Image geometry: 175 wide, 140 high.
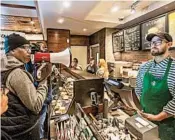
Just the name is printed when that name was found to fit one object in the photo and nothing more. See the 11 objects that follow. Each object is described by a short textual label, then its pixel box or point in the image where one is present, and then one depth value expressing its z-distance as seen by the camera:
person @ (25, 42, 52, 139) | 0.87
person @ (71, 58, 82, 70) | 3.76
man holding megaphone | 0.68
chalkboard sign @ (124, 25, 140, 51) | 3.15
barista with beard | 0.97
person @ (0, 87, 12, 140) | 0.42
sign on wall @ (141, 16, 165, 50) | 2.54
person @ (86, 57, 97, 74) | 3.40
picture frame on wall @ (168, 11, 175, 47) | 2.34
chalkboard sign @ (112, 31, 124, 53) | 3.76
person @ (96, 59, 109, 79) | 3.07
